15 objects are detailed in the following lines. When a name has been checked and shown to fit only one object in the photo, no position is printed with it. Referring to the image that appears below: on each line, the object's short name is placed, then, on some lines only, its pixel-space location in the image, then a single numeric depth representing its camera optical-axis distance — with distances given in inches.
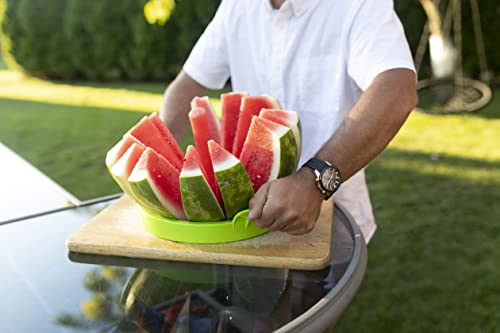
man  53.4
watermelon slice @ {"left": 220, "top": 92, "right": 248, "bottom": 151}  69.3
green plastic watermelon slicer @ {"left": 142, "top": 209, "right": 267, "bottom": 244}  54.7
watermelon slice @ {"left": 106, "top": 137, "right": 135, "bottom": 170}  60.6
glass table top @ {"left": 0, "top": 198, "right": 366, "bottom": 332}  45.5
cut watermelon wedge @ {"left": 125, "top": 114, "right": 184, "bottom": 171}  64.0
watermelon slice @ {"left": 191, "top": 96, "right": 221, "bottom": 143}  68.8
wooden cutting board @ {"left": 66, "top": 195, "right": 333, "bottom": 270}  52.6
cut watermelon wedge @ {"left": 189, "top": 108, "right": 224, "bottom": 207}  63.2
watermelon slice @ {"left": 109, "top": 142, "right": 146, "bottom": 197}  57.6
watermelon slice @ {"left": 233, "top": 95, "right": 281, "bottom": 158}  64.7
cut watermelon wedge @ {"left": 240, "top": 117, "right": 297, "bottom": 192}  55.8
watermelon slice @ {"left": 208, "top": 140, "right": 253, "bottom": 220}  52.1
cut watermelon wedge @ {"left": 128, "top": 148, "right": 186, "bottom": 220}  54.6
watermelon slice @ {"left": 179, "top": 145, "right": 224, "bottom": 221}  52.1
